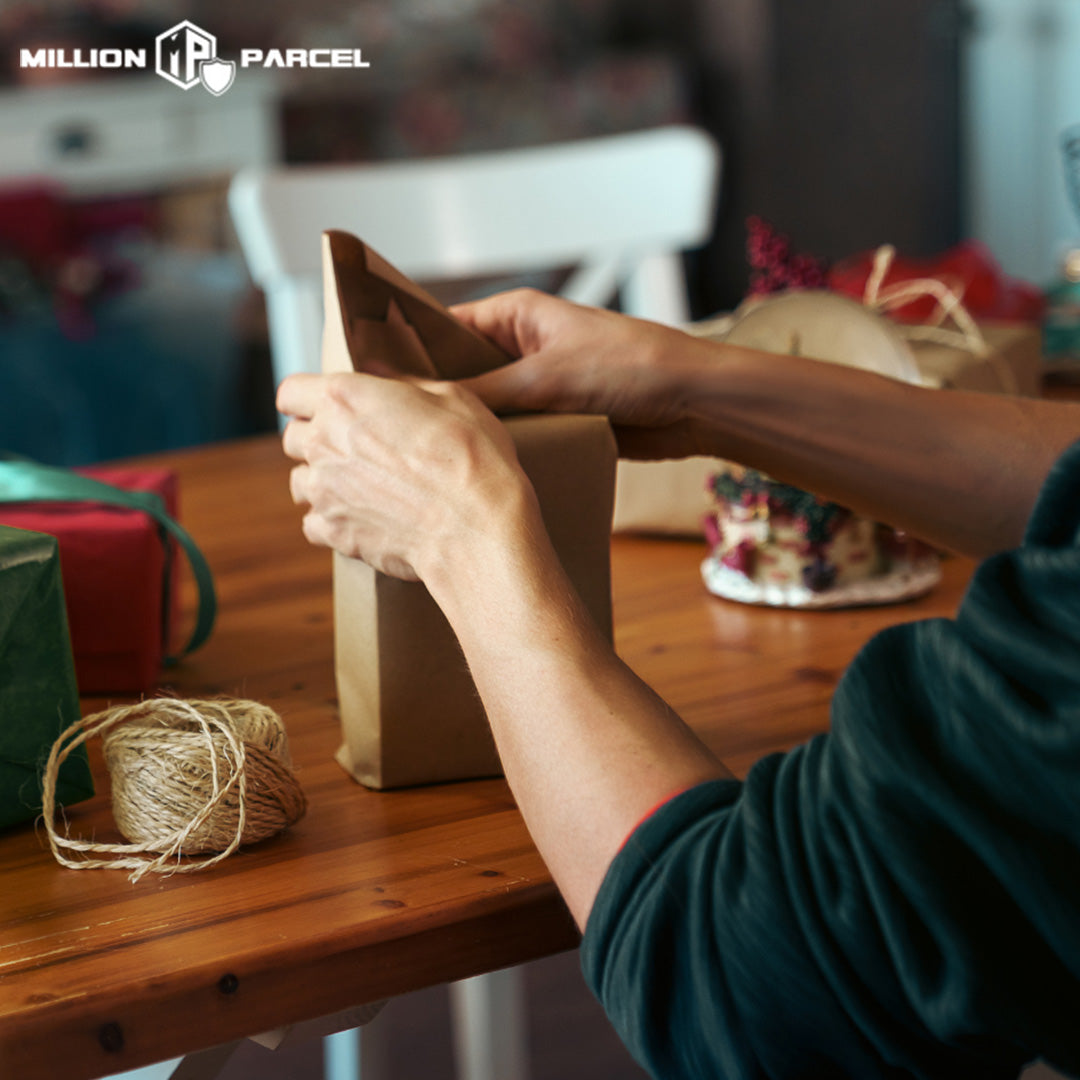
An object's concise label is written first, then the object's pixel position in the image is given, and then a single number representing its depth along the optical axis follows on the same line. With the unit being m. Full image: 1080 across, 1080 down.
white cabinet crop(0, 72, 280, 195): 3.59
